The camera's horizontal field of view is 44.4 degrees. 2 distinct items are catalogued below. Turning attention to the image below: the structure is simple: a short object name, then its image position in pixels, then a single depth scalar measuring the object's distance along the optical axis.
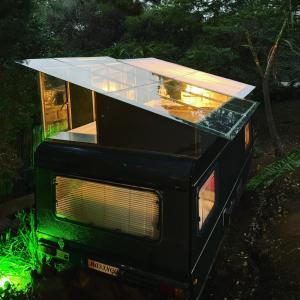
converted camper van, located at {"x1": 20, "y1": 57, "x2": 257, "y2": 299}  3.86
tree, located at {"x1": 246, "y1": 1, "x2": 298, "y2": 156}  9.47
